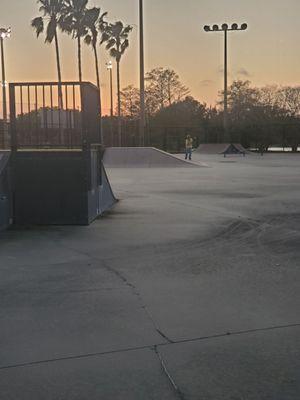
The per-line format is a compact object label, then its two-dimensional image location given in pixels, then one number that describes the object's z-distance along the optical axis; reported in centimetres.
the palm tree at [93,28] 5392
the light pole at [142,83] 3588
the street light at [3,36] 4588
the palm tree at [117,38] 6325
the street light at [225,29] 5159
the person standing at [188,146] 3488
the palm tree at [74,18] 5100
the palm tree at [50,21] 4825
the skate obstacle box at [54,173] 976
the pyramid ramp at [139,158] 3008
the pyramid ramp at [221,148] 5089
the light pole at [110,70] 7392
